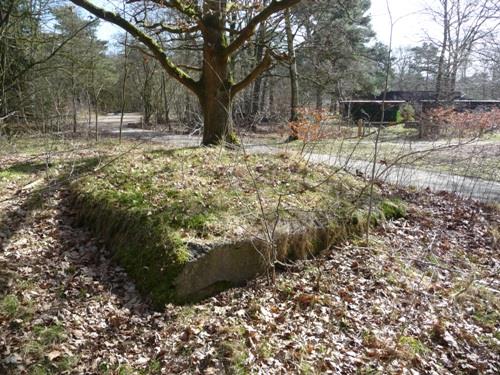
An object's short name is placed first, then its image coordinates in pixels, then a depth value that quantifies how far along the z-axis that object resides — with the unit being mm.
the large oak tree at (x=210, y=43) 7389
